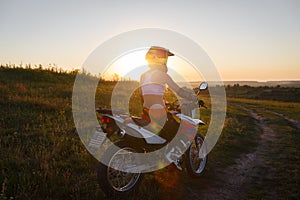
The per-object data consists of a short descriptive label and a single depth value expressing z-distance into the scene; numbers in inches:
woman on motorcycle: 206.4
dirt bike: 178.2
